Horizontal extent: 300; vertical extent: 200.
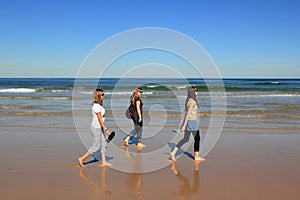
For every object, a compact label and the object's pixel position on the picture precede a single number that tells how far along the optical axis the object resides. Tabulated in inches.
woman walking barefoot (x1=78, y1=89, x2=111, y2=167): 249.0
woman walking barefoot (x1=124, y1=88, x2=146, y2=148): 346.0
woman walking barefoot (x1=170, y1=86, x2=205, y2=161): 279.0
